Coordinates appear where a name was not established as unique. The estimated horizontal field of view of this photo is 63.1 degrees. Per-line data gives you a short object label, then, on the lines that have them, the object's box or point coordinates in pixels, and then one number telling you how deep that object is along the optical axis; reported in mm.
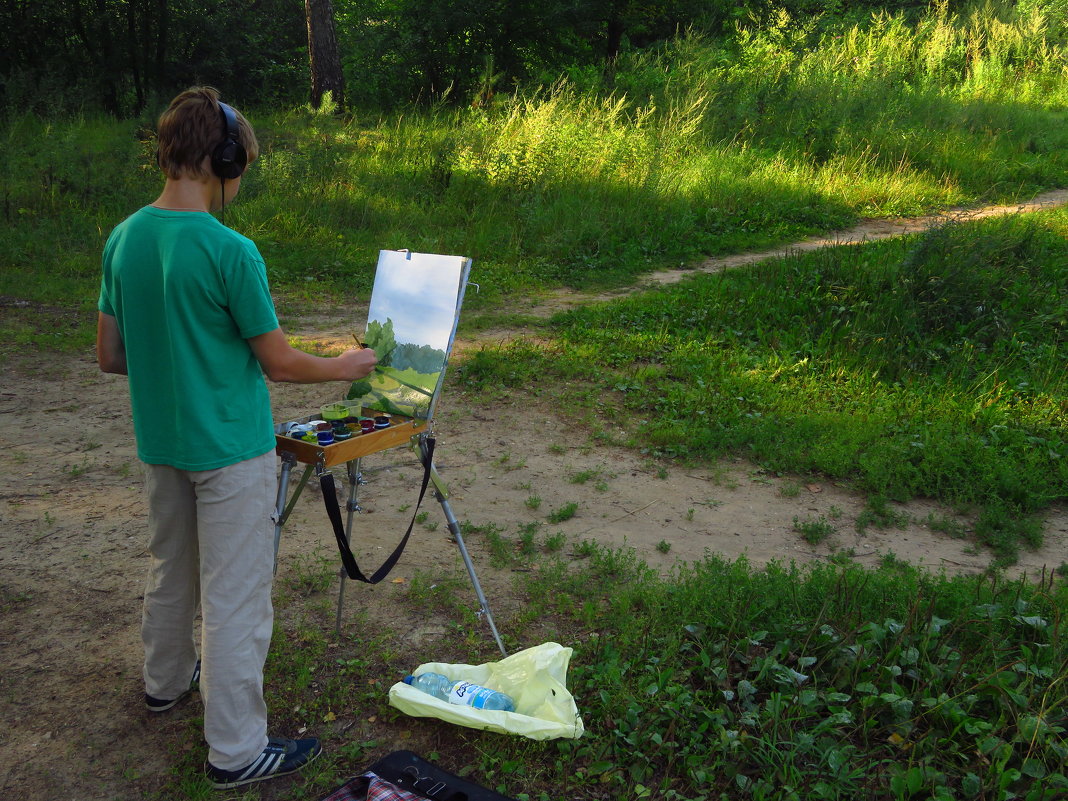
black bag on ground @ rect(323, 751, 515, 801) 2797
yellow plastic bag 3098
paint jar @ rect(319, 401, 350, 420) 3400
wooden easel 3055
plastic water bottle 3178
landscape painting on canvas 3445
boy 2551
